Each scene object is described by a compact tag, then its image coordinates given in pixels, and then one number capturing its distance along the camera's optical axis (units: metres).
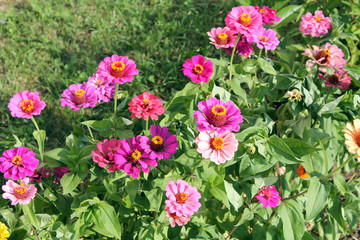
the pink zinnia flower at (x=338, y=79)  1.11
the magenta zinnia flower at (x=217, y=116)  0.79
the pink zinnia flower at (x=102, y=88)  0.99
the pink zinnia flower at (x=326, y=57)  1.07
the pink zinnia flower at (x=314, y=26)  1.19
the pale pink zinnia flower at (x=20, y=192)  0.86
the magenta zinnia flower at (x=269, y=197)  0.92
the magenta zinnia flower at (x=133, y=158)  0.82
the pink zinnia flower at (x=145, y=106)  0.85
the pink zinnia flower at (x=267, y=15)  1.03
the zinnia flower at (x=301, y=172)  1.04
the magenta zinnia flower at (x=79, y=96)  0.96
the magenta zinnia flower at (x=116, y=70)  0.86
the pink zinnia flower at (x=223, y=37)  0.98
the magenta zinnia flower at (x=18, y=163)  0.86
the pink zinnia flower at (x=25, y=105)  0.90
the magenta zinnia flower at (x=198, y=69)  0.90
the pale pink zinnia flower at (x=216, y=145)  0.81
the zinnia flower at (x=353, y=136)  0.82
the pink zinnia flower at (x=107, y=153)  0.84
